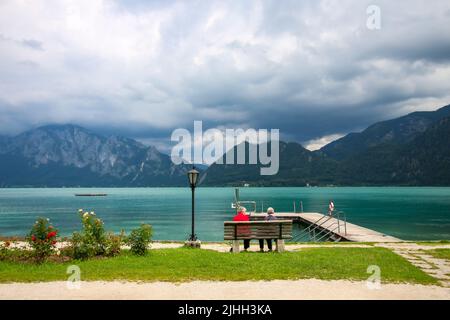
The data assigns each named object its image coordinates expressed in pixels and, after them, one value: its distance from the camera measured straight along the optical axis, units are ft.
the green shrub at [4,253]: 46.52
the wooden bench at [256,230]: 53.11
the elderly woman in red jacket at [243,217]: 56.87
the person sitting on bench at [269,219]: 56.00
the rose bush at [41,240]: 45.01
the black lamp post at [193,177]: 62.90
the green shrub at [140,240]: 48.91
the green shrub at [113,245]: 48.60
